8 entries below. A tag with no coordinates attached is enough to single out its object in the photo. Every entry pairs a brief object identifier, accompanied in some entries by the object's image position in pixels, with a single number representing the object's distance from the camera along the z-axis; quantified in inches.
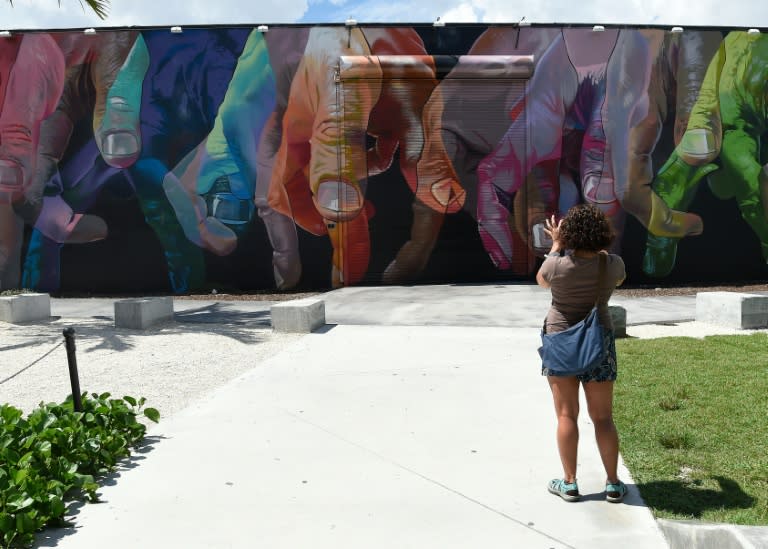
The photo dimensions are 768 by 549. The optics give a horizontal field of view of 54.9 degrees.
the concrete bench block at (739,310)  400.8
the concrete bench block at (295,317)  401.1
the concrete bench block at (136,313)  429.7
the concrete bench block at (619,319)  373.4
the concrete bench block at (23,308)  468.1
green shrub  144.0
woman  155.2
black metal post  197.9
